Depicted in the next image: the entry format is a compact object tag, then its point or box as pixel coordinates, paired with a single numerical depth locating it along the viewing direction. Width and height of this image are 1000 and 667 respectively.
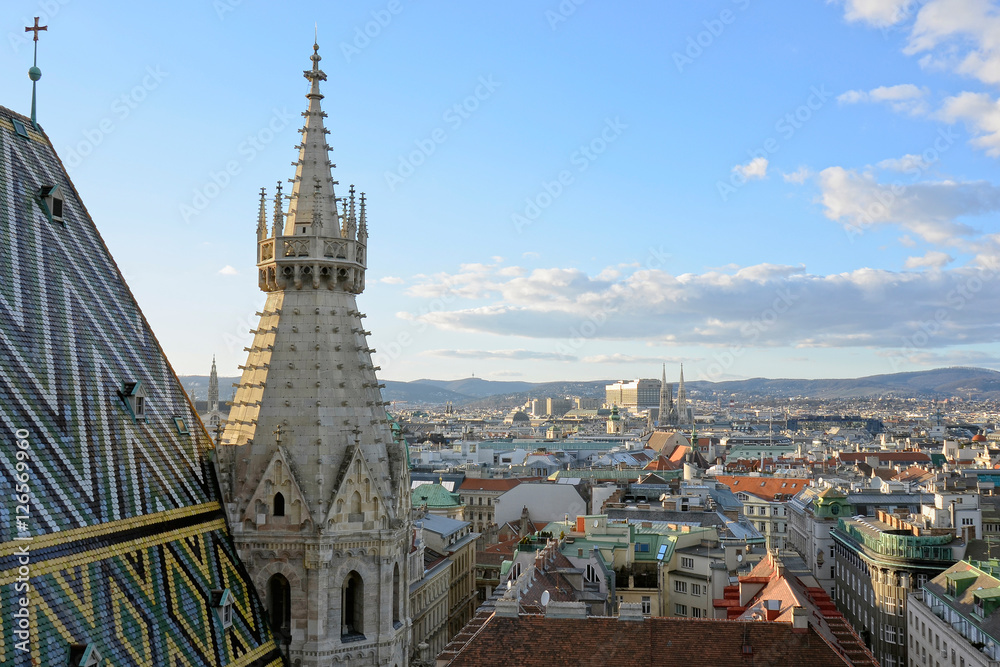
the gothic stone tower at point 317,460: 26.03
